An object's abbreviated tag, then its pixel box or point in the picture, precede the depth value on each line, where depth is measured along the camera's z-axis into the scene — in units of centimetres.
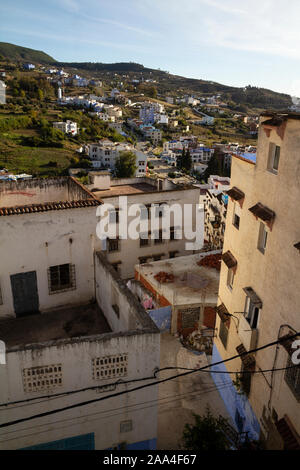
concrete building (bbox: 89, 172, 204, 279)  2338
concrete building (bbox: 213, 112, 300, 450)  837
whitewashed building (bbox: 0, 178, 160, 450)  870
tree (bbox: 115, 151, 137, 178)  8862
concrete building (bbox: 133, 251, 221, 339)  1861
